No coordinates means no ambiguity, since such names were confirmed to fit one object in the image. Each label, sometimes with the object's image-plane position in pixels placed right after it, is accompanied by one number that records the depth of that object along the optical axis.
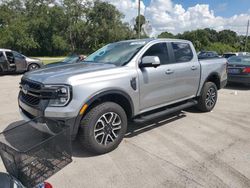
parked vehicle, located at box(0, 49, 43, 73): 12.25
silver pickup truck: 3.16
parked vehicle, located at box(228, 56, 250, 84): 9.20
